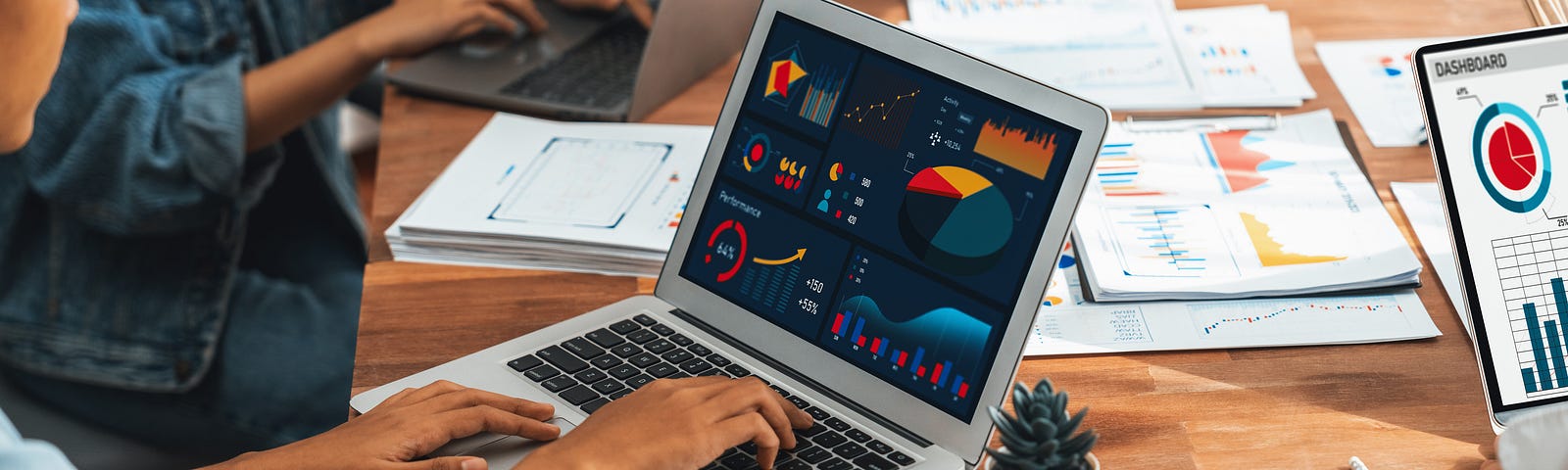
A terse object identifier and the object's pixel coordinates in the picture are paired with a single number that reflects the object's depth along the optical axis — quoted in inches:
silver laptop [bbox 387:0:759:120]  49.7
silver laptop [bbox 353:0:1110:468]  29.0
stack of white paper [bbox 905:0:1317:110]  49.6
